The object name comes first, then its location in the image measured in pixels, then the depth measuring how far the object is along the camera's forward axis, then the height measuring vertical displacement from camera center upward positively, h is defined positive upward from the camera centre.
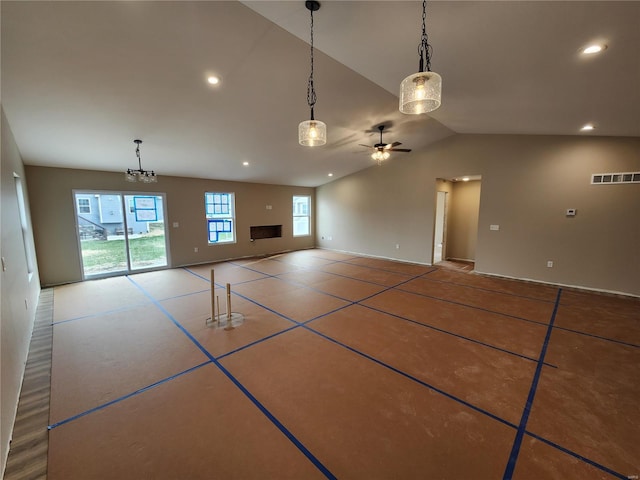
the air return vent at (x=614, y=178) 4.41 +0.60
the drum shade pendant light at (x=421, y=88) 1.72 +0.85
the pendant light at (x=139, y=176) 4.54 +0.67
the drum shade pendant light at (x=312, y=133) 2.41 +0.76
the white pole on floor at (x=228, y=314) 3.46 -1.43
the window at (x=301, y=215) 9.80 -0.10
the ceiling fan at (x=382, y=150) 5.17 +1.27
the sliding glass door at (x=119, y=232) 5.75 -0.46
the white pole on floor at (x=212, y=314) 3.54 -1.39
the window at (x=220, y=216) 7.59 -0.11
